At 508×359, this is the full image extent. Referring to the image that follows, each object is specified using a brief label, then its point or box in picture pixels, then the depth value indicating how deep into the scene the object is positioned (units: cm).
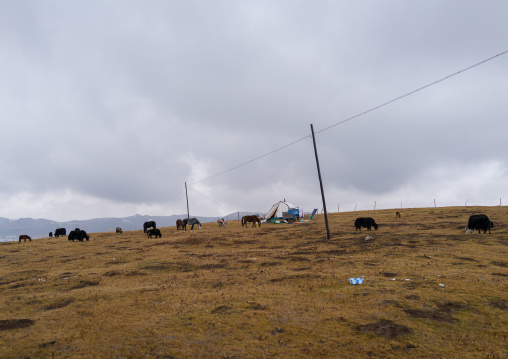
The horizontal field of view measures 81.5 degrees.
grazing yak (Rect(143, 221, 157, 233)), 4502
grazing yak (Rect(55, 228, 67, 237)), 4903
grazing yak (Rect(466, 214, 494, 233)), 2362
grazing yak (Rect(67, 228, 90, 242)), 3591
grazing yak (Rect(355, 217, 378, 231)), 2933
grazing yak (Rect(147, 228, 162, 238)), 3525
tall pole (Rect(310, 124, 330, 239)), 2614
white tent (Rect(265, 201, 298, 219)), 5056
